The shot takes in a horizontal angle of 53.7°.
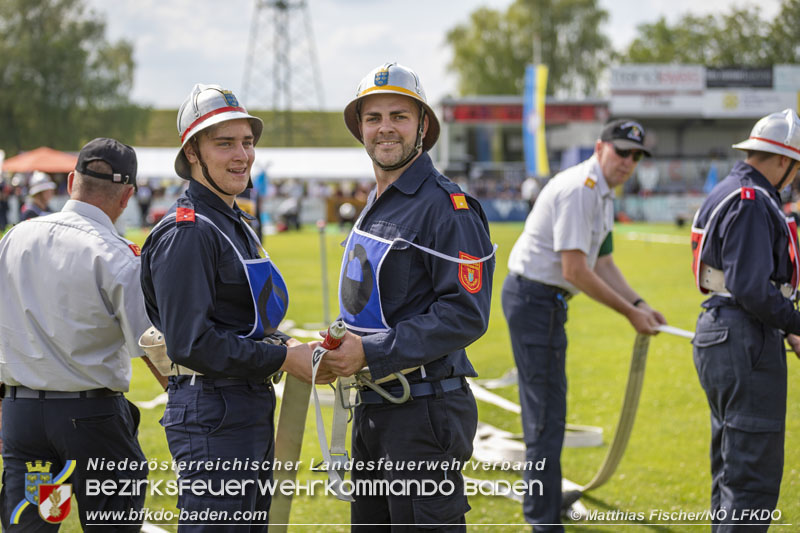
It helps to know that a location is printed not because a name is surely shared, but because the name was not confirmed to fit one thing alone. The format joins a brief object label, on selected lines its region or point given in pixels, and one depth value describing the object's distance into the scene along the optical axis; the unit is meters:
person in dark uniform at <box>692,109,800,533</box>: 4.22
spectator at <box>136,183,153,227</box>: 37.47
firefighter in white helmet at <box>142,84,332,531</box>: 3.22
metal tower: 64.94
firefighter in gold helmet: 3.33
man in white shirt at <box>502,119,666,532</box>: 5.28
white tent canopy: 43.59
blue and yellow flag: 28.27
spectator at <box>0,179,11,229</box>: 34.01
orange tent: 33.97
